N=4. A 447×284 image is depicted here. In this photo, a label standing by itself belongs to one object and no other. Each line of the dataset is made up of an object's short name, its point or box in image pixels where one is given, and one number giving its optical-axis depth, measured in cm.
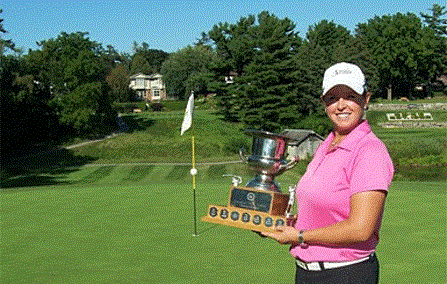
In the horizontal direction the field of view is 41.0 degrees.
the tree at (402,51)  11019
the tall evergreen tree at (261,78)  6962
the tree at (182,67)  11750
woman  355
